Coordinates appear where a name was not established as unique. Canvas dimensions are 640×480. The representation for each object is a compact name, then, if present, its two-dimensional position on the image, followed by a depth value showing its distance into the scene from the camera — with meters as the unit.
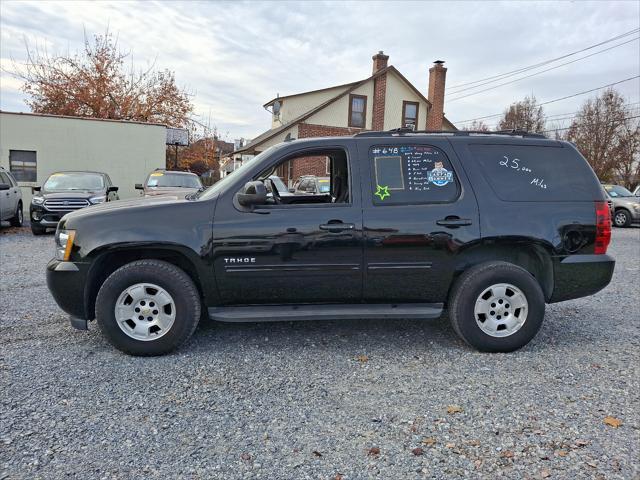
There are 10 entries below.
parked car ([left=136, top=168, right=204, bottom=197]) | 12.15
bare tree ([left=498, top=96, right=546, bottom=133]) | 47.50
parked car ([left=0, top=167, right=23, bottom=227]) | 10.84
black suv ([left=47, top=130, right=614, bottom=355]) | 3.71
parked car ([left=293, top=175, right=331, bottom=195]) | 12.21
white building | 16.55
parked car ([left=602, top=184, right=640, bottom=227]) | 16.30
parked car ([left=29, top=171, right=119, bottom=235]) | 10.66
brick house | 24.98
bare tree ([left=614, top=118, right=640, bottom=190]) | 35.44
